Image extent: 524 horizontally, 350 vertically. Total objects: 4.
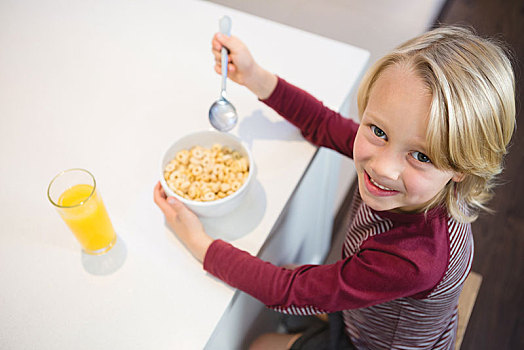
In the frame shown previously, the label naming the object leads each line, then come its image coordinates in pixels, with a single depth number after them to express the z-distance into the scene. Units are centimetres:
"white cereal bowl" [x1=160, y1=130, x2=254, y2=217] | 73
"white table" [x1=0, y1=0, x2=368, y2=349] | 69
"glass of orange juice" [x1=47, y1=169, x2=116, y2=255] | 68
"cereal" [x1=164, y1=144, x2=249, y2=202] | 76
